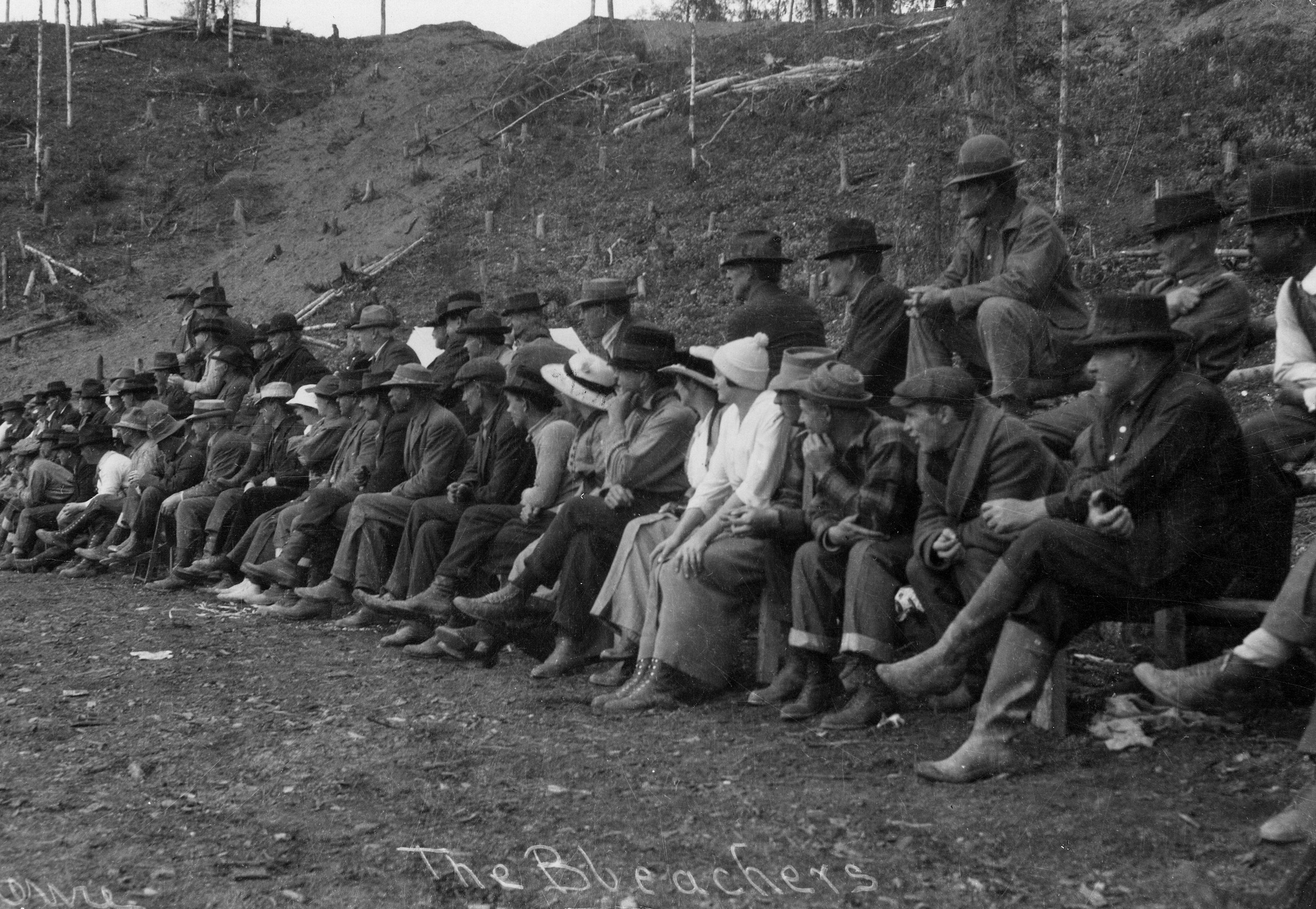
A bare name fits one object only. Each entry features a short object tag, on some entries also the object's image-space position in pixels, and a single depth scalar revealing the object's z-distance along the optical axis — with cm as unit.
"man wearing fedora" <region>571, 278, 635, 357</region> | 890
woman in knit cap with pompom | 654
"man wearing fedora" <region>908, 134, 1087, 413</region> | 670
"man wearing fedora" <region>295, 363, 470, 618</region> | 917
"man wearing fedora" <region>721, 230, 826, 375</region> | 762
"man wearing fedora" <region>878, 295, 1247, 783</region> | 486
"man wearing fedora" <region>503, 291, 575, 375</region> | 1017
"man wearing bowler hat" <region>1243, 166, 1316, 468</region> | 551
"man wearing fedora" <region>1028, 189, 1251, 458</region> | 618
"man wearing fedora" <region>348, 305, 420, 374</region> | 1153
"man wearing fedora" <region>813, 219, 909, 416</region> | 743
